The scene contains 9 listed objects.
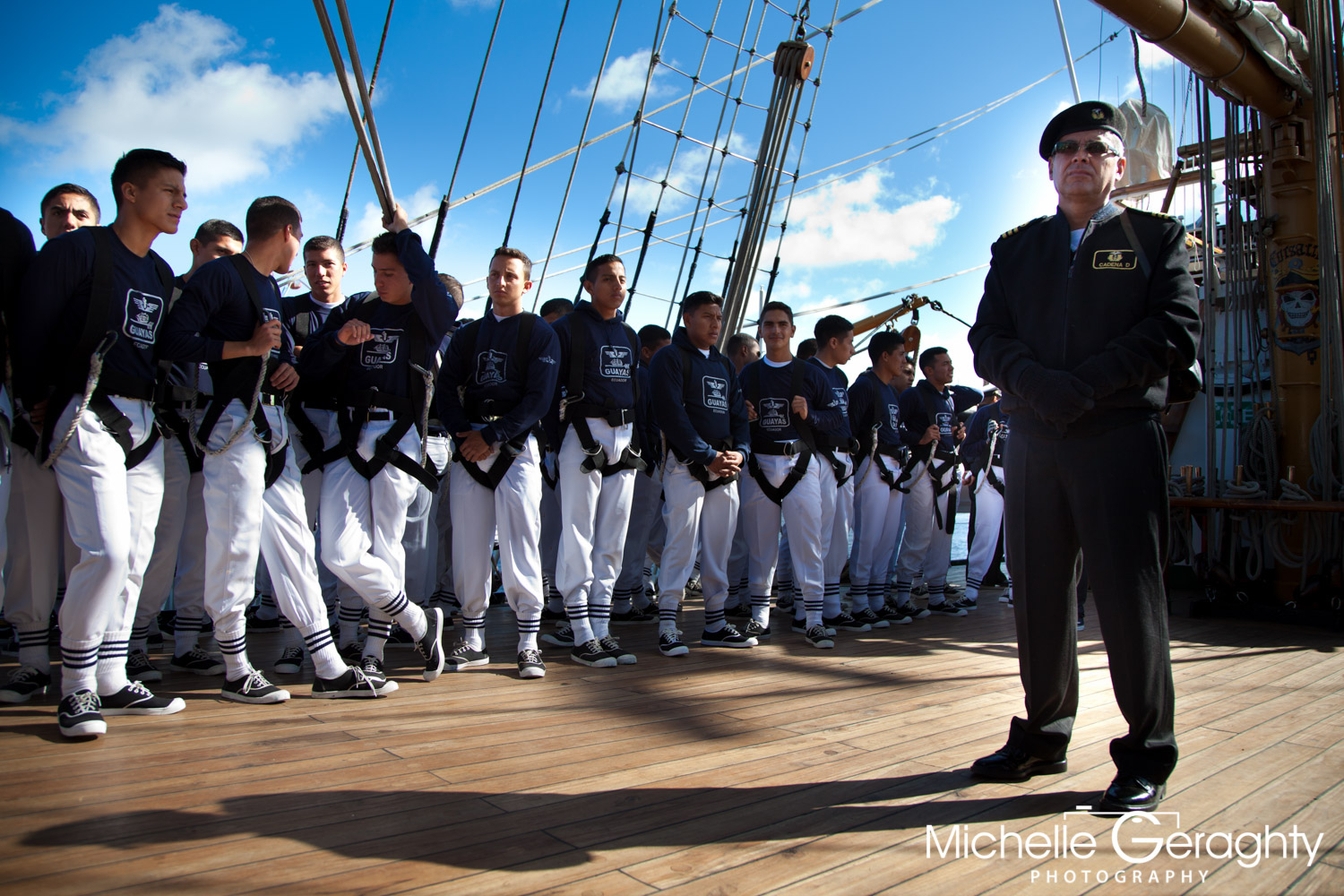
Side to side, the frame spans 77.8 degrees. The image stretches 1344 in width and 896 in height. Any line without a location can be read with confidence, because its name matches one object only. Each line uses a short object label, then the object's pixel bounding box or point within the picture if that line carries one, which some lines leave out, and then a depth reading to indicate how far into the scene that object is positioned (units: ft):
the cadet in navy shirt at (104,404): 8.04
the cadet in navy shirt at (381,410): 10.07
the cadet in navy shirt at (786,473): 14.84
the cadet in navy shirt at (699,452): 13.52
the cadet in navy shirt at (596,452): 12.17
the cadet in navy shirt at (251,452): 9.08
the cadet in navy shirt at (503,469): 11.34
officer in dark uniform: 6.63
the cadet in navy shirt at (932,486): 18.75
